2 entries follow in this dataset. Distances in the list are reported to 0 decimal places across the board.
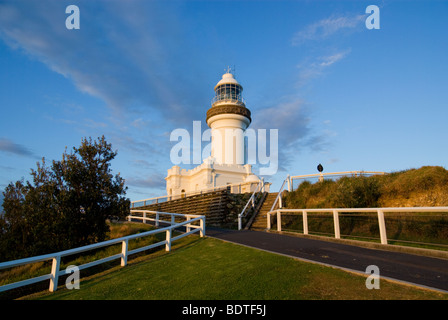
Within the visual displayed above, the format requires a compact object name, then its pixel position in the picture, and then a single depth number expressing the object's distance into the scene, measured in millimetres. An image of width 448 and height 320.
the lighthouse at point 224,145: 28688
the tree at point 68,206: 9445
